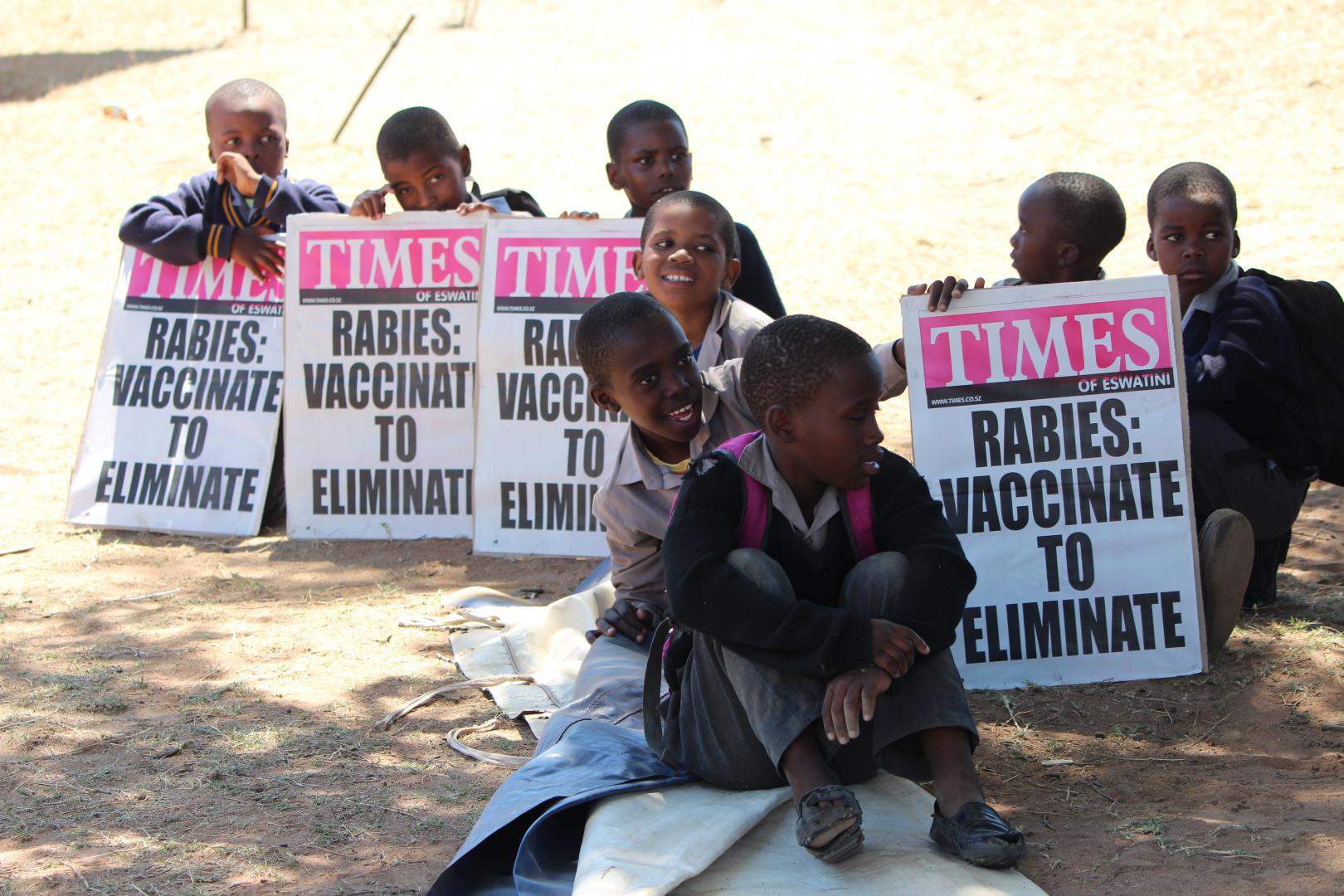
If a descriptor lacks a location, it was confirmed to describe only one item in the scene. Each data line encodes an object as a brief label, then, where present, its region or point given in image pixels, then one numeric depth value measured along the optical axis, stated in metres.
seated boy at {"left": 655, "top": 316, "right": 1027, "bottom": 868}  2.92
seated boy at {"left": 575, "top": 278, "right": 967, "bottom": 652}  3.76
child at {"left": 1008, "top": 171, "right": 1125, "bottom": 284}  4.53
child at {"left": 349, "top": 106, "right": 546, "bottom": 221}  5.72
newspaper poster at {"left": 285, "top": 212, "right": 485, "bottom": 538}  5.82
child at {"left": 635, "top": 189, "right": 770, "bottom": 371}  4.40
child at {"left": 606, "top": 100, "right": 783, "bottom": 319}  5.28
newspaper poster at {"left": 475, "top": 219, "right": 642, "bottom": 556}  5.53
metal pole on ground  13.04
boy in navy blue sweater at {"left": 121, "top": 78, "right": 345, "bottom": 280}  6.01
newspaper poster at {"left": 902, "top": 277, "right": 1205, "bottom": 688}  4.13
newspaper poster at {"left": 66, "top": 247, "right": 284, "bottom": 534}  6.04
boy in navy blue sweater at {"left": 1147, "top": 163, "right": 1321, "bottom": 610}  4.32
